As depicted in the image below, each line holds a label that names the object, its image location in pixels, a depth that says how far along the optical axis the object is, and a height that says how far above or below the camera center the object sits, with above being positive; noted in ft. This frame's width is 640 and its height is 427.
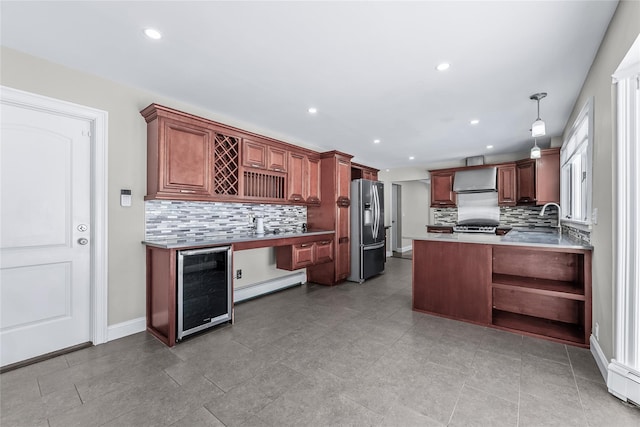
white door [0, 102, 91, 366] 7.14 -0.55
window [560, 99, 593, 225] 7.90 +1.94
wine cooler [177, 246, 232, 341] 8.42 -2.52
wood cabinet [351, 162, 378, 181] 18.22 +2.90
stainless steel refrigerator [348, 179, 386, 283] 15.79 -1.01
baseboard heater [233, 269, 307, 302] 12.21 -3.62
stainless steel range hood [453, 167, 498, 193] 18.22 +2.26
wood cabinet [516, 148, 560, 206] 14.79 +1.99
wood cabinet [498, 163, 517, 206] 17.81 +1.86
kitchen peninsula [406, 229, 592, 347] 8.46 -2.34
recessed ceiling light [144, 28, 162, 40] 6.29 +4.21
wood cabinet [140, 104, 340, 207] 9.05 +1.98
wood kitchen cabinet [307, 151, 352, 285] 14.98 +0.00
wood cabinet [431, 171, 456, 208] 20.38 +1.79
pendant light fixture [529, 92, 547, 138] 8.86 +2.77
